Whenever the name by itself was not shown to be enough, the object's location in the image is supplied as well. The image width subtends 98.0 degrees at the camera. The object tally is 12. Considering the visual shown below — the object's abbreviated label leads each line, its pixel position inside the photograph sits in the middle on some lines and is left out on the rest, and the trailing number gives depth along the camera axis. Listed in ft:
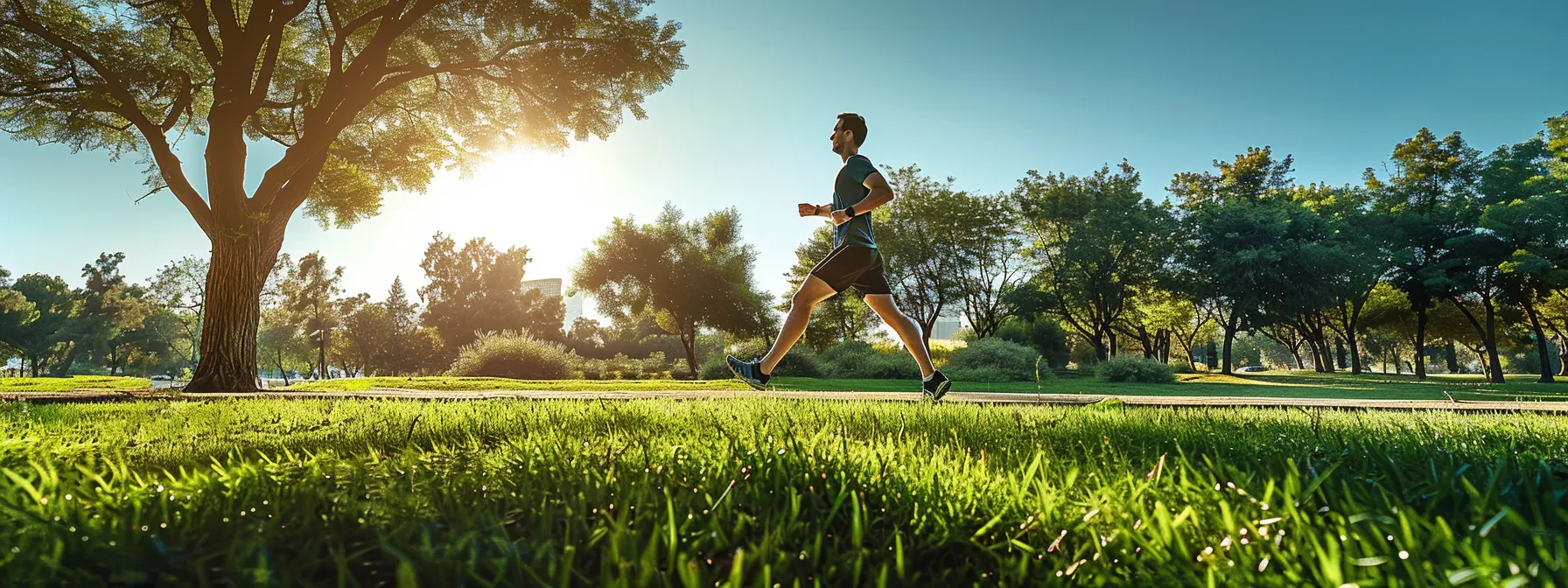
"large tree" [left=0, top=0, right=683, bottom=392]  35.88
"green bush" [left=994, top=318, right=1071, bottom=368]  112.78
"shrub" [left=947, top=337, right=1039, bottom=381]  73.15
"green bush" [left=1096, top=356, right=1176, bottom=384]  76.43
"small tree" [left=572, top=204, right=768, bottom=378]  100.42
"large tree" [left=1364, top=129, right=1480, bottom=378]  101.86
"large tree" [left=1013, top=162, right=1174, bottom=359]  110.73
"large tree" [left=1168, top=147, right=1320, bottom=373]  102.22
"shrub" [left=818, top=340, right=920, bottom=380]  75.25
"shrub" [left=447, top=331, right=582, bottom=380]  85.40
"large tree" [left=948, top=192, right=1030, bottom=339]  113.09
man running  17.58
